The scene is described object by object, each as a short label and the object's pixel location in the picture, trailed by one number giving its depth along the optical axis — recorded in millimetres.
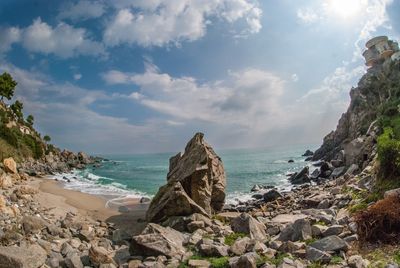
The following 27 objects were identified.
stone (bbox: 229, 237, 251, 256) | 10797
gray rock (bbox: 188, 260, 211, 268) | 10023
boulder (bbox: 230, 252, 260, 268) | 9275
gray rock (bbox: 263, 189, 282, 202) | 30870
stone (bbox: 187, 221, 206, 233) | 16234
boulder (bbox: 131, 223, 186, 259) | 11695
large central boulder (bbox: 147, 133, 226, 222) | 19594
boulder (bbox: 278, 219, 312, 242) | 11953
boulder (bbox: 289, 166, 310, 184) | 44666
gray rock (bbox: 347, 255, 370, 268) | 8733
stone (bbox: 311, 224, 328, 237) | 12148
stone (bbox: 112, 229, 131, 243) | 16828
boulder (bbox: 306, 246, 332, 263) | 9578
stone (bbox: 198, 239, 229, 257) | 10814
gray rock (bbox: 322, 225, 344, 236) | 11938
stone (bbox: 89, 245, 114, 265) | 11758
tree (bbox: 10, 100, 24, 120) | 86438
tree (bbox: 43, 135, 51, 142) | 104112
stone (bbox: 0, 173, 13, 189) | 29430
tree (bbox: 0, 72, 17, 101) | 77375
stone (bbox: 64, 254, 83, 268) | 11370
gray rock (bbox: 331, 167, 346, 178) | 38503
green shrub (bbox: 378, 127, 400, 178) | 15461
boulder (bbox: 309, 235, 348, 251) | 10102
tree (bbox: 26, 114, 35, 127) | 96575
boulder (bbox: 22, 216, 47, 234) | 15930
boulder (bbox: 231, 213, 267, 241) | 13615
